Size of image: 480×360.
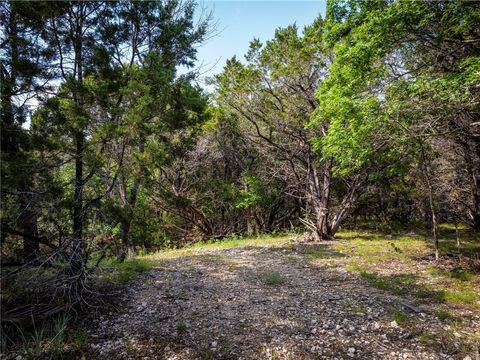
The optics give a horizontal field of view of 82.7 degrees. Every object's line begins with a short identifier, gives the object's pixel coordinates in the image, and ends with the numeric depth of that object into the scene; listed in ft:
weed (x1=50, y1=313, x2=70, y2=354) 11.75
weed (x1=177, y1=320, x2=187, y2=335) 13.73
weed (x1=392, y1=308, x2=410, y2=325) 14.44
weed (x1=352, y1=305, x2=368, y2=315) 15.71
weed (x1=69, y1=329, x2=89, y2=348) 12.60
